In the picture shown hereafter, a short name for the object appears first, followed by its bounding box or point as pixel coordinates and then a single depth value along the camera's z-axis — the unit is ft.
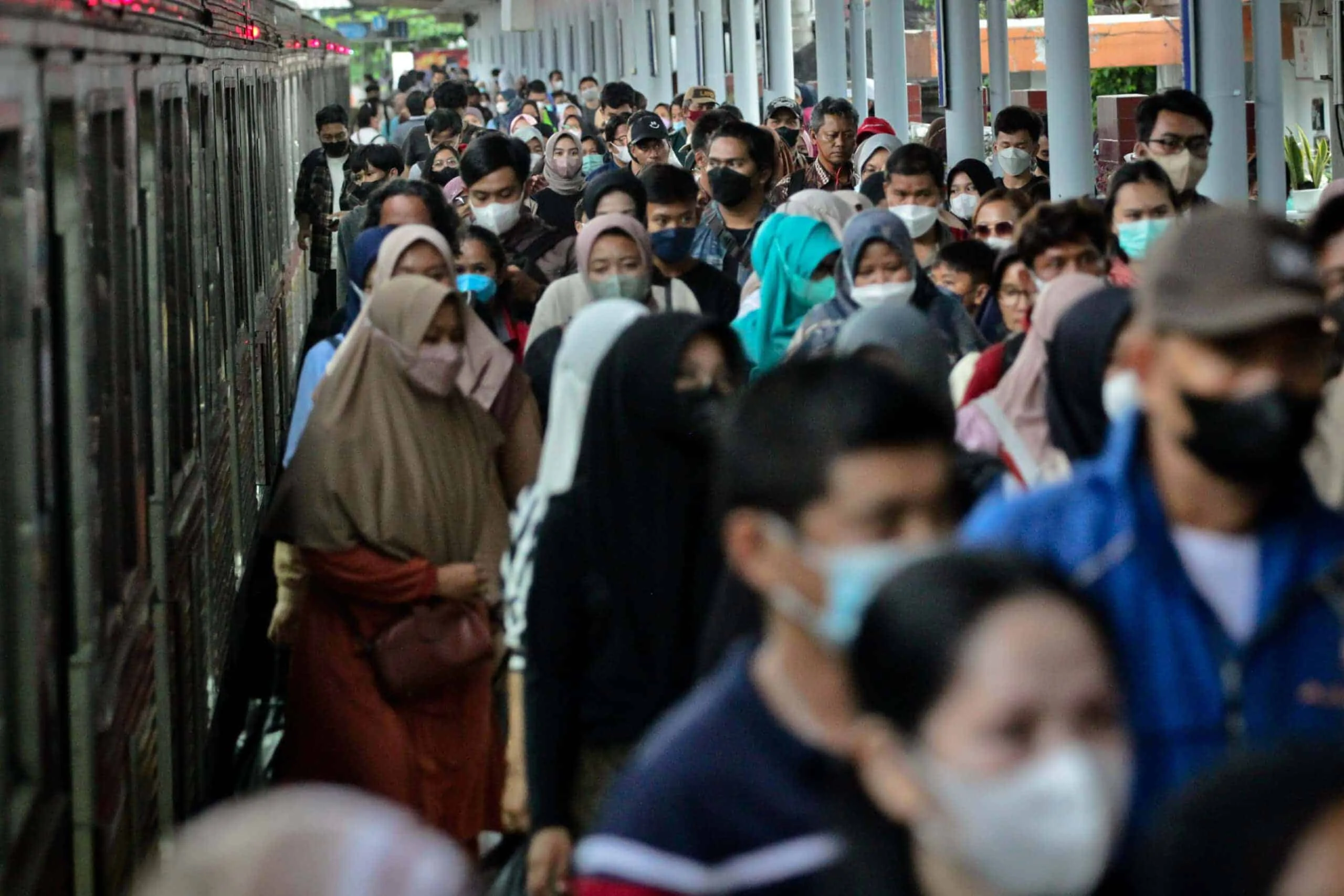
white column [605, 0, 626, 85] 133.80
